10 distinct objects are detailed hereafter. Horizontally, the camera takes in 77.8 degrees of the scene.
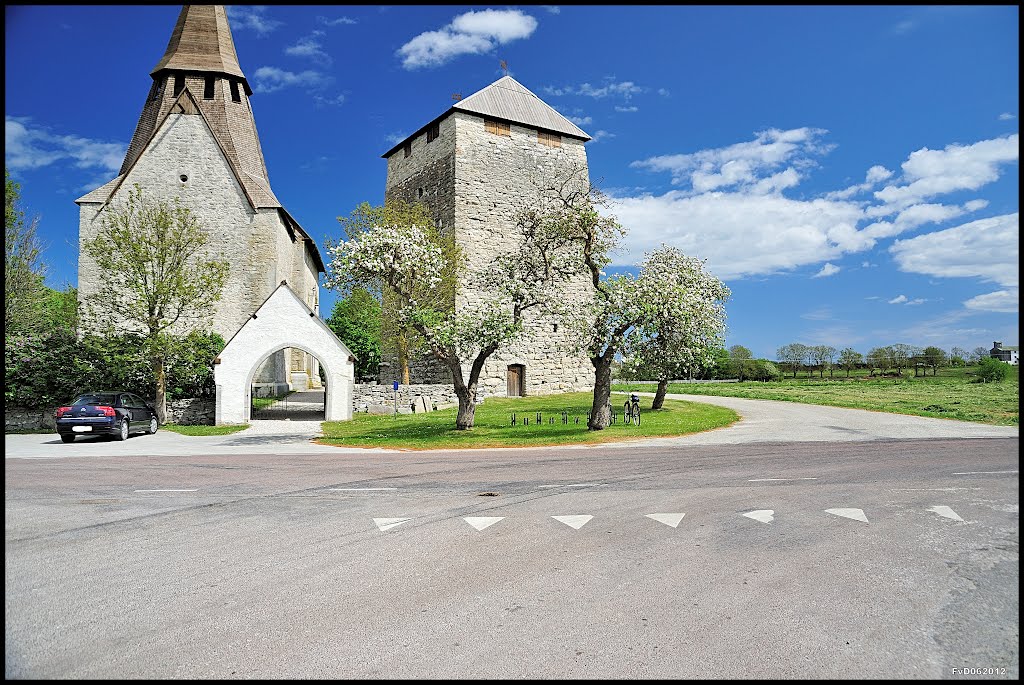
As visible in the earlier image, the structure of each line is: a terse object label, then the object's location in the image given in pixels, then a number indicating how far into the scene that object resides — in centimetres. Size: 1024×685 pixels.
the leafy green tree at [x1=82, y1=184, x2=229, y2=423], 2591
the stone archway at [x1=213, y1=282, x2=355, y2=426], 2514
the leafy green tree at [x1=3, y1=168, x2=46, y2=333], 2703
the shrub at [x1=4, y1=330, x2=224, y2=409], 2505
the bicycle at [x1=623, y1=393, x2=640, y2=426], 2255
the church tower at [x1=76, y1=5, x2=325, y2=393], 3612
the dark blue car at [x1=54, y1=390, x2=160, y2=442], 1966
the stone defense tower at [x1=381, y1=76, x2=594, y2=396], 3825
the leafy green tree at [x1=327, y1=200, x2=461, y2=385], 3484
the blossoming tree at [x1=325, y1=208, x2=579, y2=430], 1970
